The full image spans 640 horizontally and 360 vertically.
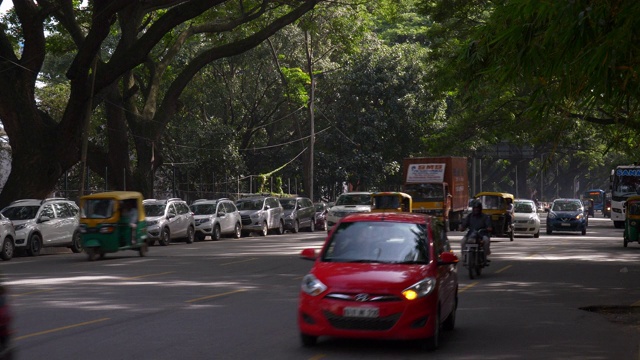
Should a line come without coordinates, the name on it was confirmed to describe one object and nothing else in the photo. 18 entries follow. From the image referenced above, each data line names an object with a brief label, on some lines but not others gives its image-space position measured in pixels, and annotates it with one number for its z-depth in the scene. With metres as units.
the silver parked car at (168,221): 37.03
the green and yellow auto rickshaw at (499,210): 40.72
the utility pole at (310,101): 57.81
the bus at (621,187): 56.31
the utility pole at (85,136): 35.34
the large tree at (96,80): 34.34
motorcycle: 21.45
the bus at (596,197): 113.72
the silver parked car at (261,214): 46.97
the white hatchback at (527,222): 43.22
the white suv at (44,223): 30.05
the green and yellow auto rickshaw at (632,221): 34.91
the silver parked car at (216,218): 41.75
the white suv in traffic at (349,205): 46.12
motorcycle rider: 21.77
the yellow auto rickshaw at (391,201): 42.53
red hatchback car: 10.88
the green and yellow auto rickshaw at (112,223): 27.91
